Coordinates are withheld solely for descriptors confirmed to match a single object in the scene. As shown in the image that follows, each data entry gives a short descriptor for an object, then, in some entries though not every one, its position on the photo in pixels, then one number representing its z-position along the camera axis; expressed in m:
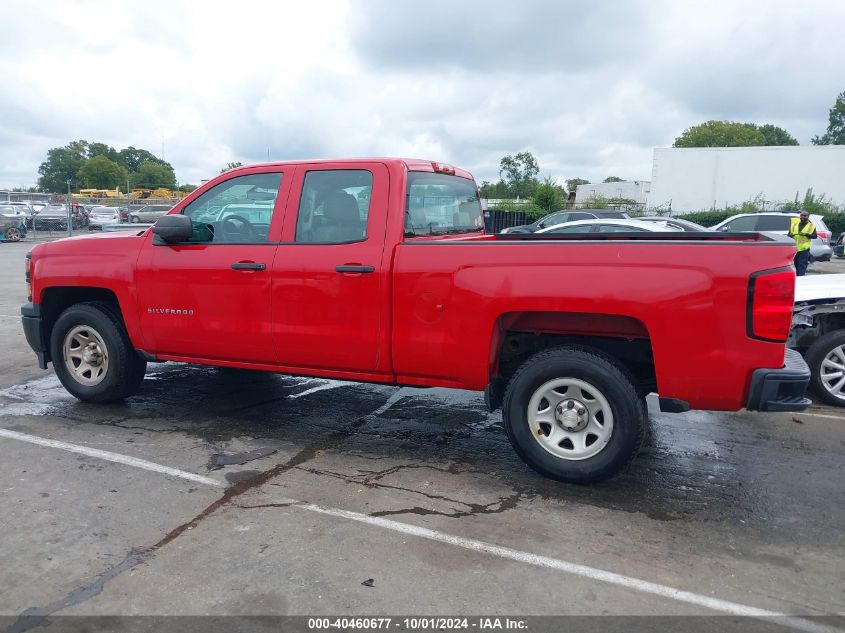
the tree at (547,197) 31.03
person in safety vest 13.62
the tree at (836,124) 83.19
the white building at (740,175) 36.97
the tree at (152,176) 99.64
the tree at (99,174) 94.81
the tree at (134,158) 119.60
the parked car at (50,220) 30.45
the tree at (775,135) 93.94
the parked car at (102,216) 33.41
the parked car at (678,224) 14.89
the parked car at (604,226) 12.33
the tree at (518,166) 74.46
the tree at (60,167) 102.75
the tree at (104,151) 113.31
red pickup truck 3.70
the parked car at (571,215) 20.27
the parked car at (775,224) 17.92
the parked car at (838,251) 24.07
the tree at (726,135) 83.25
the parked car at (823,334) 5.82
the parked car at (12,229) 27.03
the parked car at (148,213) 32.72
